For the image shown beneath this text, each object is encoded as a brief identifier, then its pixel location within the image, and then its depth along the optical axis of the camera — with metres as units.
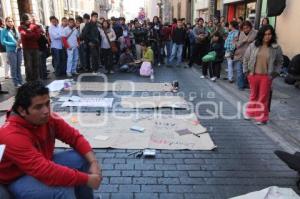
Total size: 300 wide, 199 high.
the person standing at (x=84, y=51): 11.70
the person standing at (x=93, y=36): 11.39
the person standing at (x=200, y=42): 13.63
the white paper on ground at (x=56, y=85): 9.05
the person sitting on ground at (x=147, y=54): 12.67
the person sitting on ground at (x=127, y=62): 12.54
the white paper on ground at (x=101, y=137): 5.29
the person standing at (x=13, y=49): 9.05
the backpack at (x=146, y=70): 11.66
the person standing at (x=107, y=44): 11.96
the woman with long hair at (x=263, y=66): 6.00
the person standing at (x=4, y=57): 9.53
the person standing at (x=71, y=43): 11.02
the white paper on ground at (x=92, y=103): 7.42
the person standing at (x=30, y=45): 9.20
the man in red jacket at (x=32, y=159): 2.40
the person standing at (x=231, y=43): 9.60
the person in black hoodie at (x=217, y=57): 10.64
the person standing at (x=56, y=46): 10.76
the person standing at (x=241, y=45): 8.66
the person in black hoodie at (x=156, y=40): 14.79
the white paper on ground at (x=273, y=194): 3.35
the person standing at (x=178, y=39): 13.87
